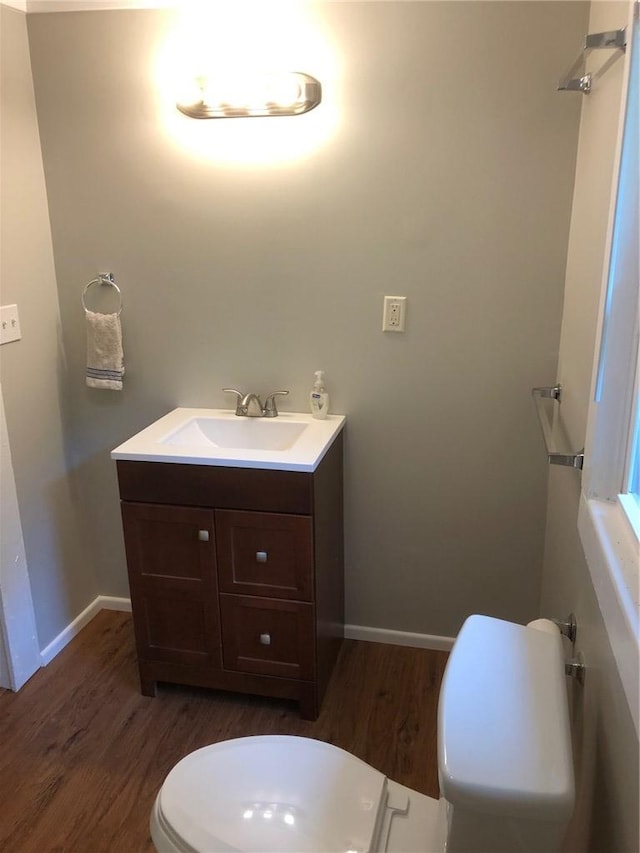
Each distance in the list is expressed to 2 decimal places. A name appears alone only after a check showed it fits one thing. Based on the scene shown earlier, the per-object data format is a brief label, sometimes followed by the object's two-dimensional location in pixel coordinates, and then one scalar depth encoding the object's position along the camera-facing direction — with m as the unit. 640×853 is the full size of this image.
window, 1.09
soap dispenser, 2.18
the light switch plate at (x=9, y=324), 2.07
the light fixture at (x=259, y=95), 1.92
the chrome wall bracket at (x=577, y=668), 1.35
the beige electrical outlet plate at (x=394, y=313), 2.09
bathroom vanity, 1.92
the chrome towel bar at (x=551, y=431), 1.38
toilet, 0.99
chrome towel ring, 2.27
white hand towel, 2.26
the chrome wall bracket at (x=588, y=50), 1.20
